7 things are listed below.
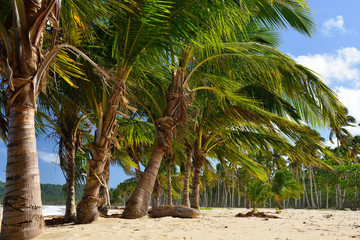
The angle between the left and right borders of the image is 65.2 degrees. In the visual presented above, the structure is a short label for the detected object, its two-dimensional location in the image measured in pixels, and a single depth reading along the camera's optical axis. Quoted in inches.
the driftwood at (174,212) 263.0
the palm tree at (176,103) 227.3
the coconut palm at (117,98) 190.7
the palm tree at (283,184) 817.5
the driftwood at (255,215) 299.8
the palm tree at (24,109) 109.9
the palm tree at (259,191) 831.7
